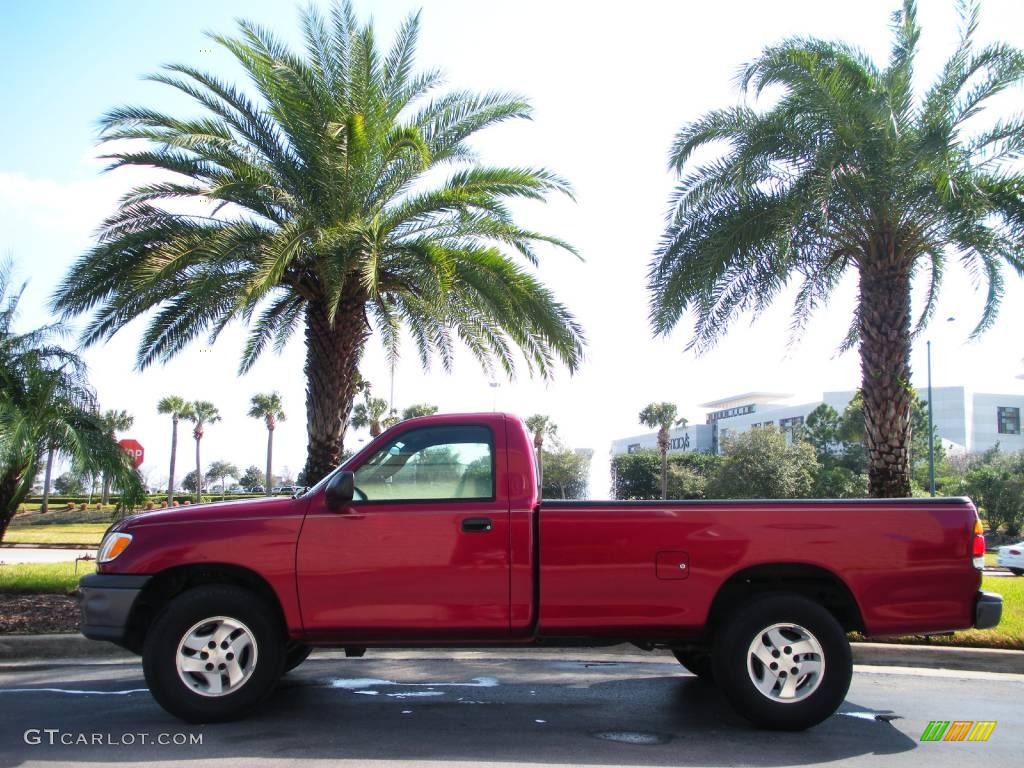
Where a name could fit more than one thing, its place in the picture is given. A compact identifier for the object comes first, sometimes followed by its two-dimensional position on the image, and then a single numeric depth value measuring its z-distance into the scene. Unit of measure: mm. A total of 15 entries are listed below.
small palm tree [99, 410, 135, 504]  69750
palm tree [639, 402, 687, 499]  61844
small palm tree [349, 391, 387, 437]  57562
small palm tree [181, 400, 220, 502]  69062
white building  92562
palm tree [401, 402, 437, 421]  57875
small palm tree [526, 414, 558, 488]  53062
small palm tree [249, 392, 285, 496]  67062
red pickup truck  5492
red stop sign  16367
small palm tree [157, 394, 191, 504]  67125
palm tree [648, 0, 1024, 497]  11398
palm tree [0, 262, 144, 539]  11906
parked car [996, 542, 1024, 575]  24719
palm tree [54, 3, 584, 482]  11086
